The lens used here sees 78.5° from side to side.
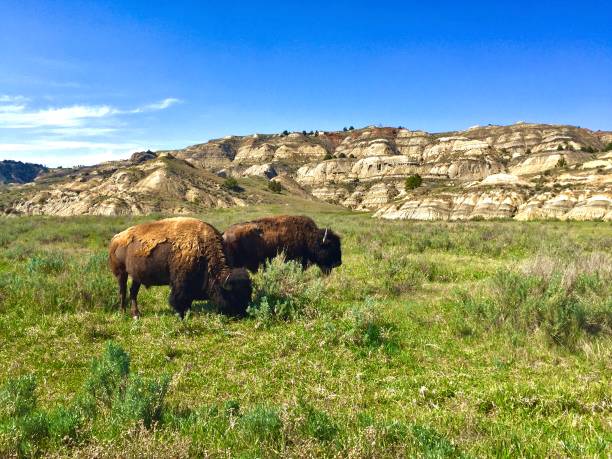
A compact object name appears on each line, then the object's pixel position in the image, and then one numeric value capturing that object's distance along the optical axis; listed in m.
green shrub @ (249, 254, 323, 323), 7.58
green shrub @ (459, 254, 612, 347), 6.26
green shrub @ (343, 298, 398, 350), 6.34
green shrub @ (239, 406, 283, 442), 3.38
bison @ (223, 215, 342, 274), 10.76
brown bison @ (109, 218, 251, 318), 7.64
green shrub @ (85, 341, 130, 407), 4.15
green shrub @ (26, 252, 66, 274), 11.06
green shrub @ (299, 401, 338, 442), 3.41
